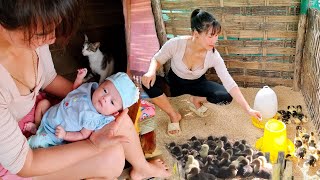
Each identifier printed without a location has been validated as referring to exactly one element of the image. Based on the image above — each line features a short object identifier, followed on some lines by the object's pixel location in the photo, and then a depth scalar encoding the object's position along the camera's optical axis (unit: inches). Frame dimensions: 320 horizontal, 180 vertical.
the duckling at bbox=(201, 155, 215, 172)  67.9
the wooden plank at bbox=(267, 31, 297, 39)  80.9
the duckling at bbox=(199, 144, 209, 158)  70.9
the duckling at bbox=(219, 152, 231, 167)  67.9
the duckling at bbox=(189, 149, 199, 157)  71.5
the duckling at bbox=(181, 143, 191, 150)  74.6
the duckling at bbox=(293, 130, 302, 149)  70.7
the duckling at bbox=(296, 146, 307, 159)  68.9
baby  55.2
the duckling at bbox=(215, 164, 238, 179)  66.4
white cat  91.7
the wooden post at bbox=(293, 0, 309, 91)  76.2
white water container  77.3
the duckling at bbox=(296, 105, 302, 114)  80.4
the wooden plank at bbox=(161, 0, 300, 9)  76.9
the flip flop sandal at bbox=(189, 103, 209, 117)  83.9
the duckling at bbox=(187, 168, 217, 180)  65.2
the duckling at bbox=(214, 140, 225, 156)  70.9
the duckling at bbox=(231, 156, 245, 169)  67.2
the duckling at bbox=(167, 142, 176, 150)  76.1
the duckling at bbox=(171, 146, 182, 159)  73.4
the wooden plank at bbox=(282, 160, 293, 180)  57.6
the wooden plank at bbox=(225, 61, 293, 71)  85.9
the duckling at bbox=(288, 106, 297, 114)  80.7
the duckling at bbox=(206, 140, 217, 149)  73.3
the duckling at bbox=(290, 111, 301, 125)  77.9
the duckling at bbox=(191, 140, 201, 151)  73.9
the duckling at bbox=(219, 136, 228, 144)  74.6
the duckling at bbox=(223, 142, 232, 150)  72.6
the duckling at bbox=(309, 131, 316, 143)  71.2
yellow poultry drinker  69.3
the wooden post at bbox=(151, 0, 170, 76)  85.4
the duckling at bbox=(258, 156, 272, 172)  66.5
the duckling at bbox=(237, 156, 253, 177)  66.3
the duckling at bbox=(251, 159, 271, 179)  65.5
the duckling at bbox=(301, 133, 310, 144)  71.4
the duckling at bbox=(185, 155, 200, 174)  67.6
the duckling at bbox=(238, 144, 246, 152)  71.7
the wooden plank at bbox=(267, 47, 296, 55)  83.2
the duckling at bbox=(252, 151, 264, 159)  69.4
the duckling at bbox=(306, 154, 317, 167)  67.4
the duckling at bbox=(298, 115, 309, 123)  78.0
